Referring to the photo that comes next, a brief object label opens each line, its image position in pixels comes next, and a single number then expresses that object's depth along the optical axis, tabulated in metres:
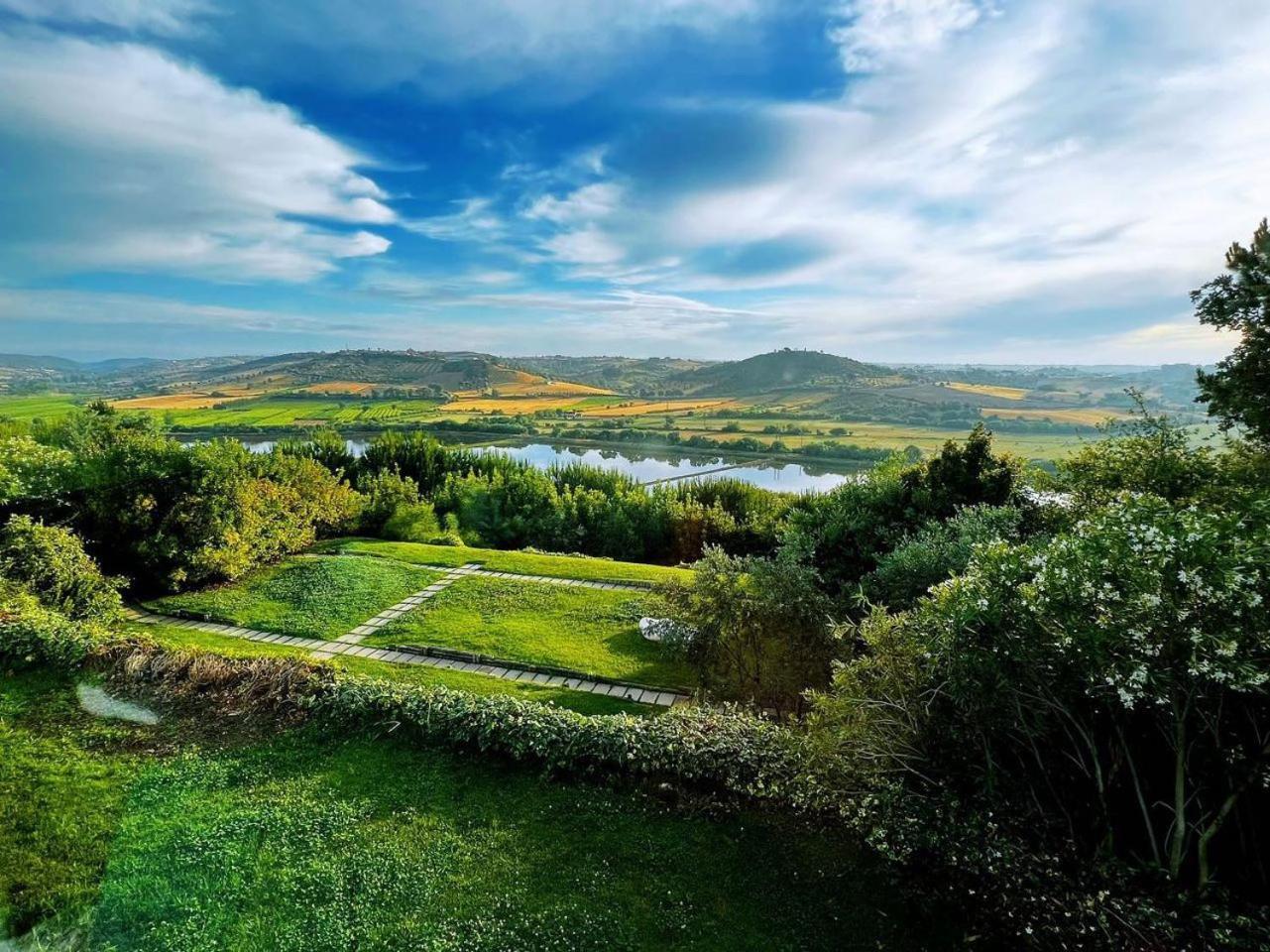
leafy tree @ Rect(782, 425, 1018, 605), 8.16
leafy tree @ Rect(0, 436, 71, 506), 9.81
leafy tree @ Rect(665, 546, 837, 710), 6.39
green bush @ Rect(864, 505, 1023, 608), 6.45
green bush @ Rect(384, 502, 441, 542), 15.17
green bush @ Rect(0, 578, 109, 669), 6.89
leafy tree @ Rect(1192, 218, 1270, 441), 6.68
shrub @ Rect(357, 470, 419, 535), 15.62
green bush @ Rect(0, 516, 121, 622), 8.19
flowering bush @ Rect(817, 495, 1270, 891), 2.66
